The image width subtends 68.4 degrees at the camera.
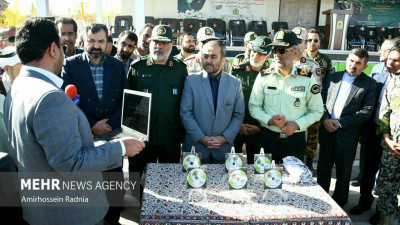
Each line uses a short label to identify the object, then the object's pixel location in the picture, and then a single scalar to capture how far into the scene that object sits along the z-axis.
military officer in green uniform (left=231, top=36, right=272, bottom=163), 3.32
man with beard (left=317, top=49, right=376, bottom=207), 2.91
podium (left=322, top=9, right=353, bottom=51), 8.92
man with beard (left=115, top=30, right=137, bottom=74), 3.77
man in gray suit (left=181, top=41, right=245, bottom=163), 2.69
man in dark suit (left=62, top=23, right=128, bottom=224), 2.72
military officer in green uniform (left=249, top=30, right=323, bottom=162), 2.71
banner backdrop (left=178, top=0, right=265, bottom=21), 12.96
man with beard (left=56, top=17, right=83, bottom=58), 3.60
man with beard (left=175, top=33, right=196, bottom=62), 4.59
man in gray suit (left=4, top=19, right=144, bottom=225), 1.28
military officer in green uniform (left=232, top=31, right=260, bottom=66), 4.05
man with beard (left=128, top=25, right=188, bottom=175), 2.90
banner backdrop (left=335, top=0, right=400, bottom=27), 13.80
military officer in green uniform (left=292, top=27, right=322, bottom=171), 4.00
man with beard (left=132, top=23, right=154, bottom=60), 4.43
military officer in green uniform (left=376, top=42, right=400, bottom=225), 2.58
